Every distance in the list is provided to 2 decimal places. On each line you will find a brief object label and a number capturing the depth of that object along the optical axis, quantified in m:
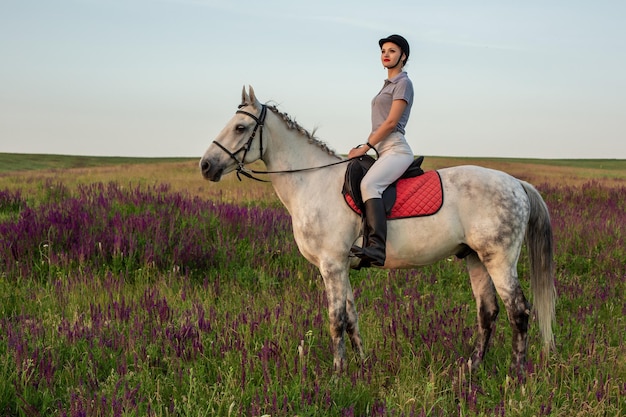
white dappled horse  4.35
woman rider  4.27
